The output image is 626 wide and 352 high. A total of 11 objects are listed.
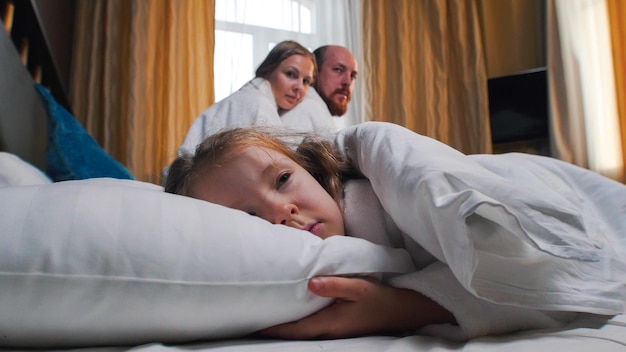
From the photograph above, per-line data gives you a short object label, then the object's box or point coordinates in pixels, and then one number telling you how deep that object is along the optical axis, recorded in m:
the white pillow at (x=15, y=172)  0.90
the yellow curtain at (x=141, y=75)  2.63
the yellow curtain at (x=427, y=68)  3.05
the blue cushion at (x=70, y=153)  1.32
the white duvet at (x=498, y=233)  0.46
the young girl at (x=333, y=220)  0.54
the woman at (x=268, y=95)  1.94
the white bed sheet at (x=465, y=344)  0.45
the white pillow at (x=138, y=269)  0.46
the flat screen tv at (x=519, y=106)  2.97
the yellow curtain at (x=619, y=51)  2.69
